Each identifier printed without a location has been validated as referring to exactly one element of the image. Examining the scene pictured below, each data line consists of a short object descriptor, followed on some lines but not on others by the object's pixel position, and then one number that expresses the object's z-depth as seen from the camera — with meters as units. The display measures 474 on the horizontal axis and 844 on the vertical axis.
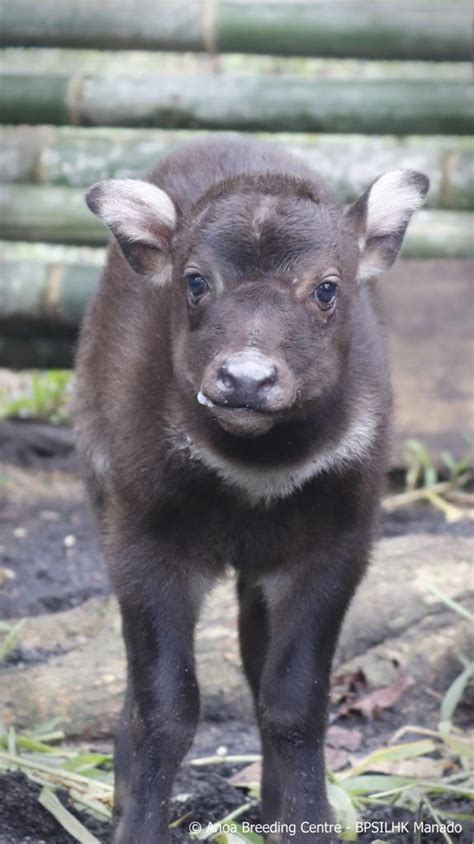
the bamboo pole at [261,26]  17.78
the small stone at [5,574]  15.40
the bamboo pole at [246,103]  17.86
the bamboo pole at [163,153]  18.05
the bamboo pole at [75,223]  18.02
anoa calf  9.20
